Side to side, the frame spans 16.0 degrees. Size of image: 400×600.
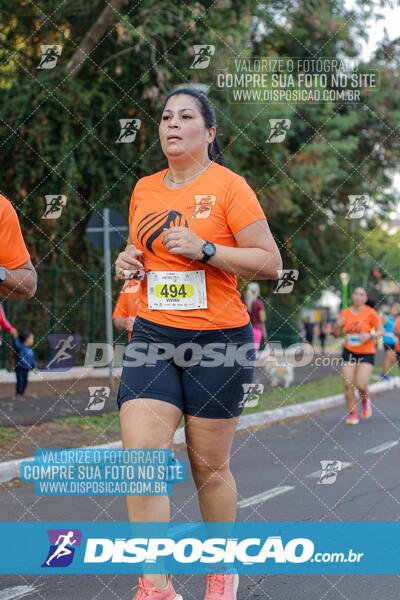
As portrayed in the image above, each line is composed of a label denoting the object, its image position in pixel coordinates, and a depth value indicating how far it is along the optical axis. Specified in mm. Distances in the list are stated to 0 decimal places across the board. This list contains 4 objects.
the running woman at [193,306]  5452
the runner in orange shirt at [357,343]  18584
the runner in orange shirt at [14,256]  6140
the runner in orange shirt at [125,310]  13116
